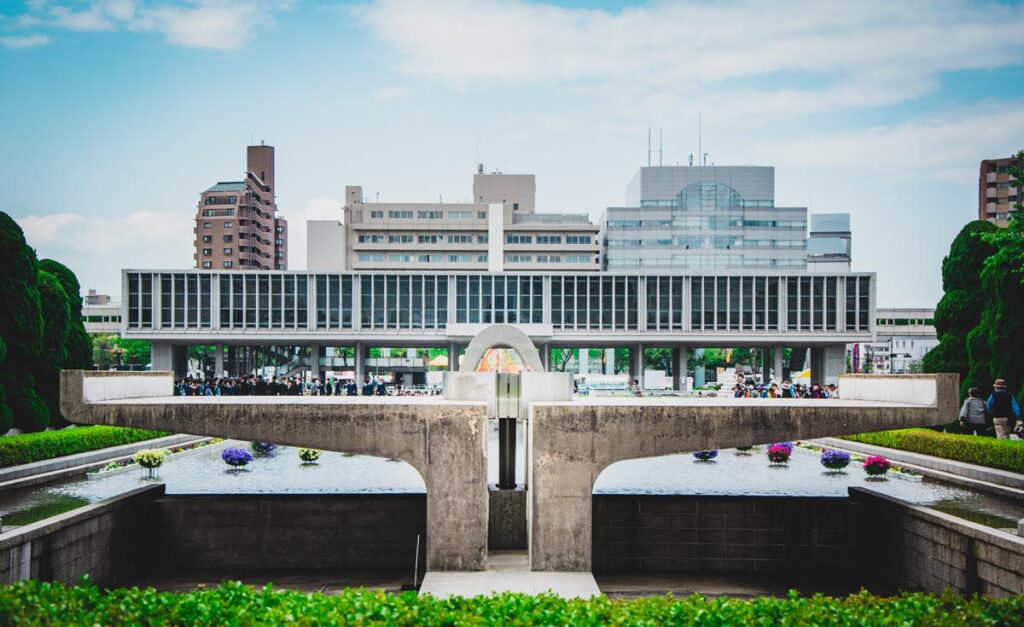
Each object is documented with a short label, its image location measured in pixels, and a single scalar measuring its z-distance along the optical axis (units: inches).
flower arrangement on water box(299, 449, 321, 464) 1206.9
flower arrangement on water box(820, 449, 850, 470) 1124.6
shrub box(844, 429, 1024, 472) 907.1
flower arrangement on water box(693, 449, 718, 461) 1251.2
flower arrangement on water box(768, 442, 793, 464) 1215.6
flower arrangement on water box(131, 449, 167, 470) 1013.8
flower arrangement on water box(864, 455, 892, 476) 1016.2
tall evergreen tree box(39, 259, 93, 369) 1299.2
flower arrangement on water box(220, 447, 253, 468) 1105.4
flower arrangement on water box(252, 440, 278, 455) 1349.7
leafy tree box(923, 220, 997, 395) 1299.2
